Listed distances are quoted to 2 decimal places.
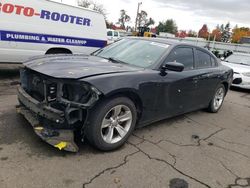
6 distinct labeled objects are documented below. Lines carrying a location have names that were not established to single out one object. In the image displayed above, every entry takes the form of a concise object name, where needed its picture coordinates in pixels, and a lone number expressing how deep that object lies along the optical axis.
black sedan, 2.35
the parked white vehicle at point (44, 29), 5.08
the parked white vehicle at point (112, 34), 15.49
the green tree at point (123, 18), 56.83
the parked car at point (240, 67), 7.13
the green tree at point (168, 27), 65.14
